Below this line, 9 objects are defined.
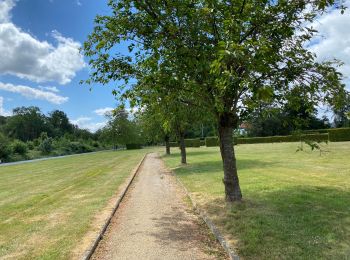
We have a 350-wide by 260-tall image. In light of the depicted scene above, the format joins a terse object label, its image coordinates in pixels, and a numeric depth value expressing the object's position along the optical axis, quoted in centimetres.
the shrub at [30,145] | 8389
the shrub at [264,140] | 5309
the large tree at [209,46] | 855
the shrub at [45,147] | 8050
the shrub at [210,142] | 6262
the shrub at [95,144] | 10841
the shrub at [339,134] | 3684
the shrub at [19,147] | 6918
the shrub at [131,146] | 9244
